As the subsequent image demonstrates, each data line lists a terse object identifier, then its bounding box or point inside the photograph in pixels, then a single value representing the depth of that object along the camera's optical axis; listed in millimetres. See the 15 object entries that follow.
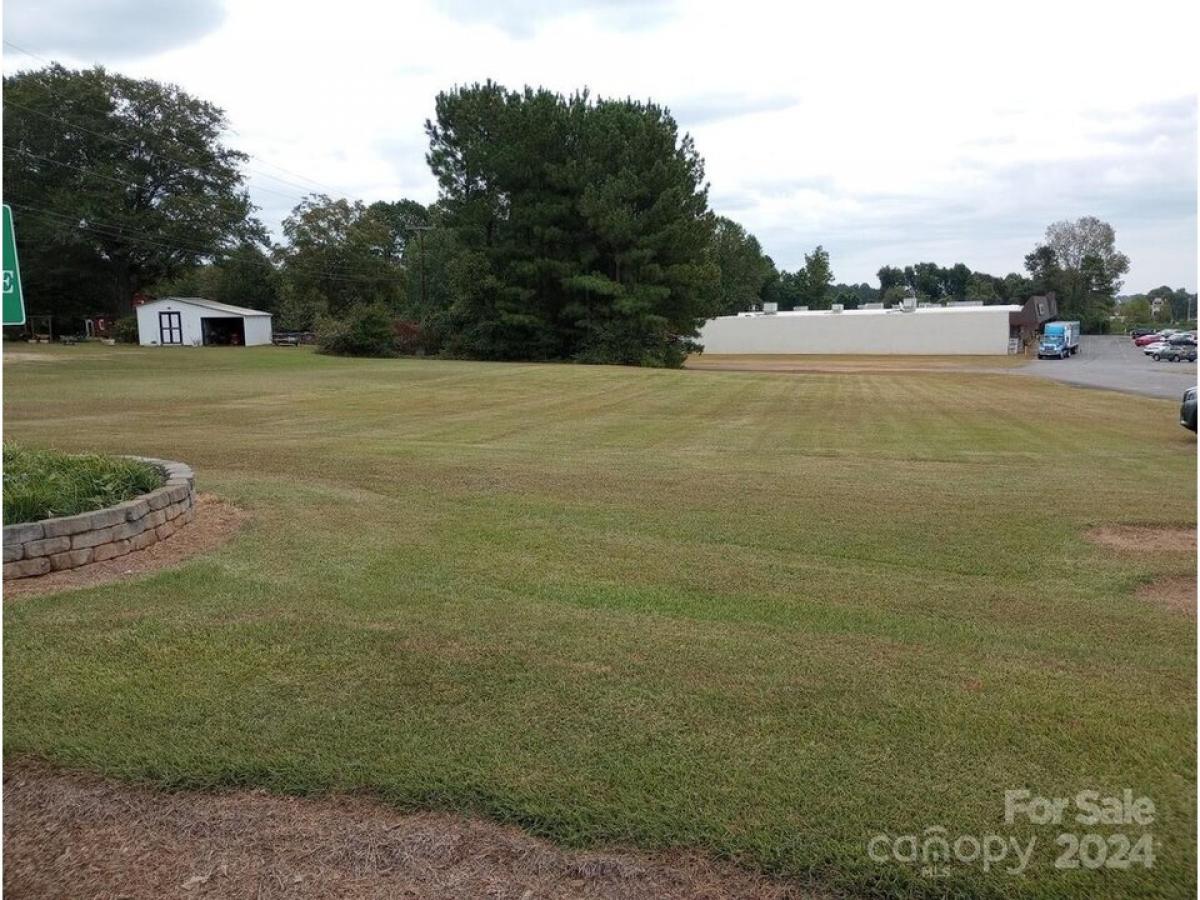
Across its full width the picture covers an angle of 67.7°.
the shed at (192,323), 56312
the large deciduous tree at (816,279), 128125
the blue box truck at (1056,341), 61375
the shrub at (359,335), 48344
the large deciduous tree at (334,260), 63844
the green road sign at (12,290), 4605
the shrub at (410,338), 53875
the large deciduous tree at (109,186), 58625
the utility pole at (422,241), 64412
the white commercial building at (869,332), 71250
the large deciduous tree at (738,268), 104438
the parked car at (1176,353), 58031
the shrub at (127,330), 57000
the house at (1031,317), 74000
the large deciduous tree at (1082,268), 113438
